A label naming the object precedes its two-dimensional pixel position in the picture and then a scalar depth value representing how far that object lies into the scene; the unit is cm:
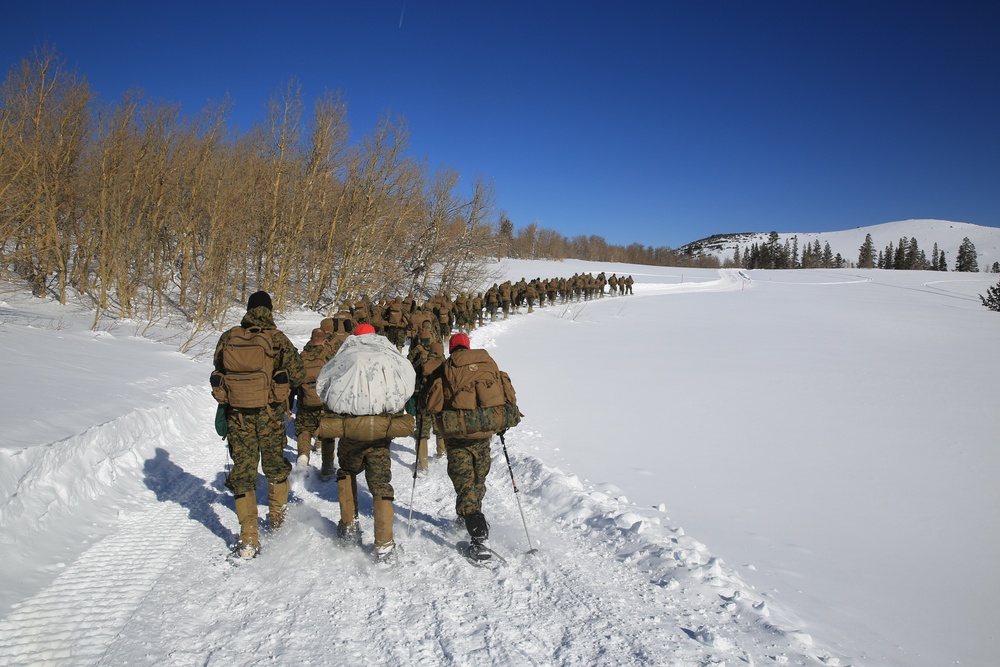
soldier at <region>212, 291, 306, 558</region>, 425
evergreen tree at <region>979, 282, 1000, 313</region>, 3250
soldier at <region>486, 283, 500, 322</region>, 2342
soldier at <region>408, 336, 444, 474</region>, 643
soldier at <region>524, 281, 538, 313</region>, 2711
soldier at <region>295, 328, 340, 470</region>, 640
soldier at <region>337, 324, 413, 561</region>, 421
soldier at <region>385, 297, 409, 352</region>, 1331
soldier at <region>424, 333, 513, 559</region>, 426
